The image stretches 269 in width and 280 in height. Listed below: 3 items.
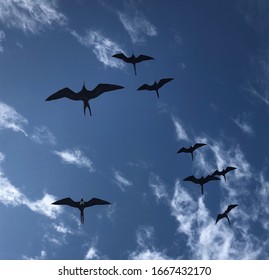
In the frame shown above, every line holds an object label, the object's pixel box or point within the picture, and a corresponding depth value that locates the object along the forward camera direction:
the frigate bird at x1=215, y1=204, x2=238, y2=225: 46.31
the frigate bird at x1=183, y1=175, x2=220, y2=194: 45.61
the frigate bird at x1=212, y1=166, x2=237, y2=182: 45.80
